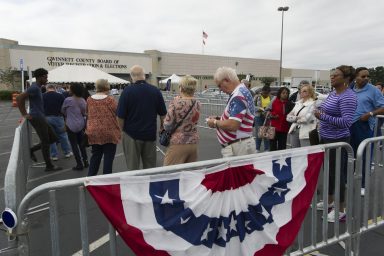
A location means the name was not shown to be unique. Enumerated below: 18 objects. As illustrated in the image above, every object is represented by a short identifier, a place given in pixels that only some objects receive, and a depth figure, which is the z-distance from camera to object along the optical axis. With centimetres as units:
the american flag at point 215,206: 226
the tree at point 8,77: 4472
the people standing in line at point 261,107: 810
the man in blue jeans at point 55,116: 796
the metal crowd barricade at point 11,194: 197
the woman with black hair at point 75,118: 711
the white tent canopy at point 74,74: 1370
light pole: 3723
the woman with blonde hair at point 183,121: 426
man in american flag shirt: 351
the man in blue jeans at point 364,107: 523
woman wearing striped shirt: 410
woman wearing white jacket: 545
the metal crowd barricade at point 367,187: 339
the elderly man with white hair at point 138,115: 487
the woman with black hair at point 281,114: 683
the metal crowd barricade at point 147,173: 198
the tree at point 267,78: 7900
